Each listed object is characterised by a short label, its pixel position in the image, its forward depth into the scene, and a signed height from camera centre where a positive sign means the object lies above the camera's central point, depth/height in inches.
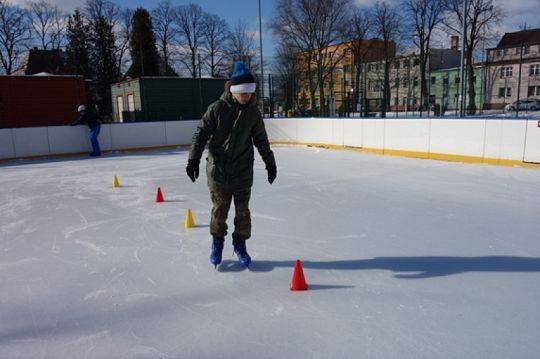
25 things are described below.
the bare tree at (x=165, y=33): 1560.0 +347.0
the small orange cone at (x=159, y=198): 219.1 -43.8
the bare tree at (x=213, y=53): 1377.5 +246.4
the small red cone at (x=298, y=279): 107.8 -44.8
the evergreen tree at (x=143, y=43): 1333.7 +258.6
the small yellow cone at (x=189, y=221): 169.0 -44.4
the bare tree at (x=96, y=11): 1429.6 +398.7
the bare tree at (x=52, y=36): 1428.4 +310.9
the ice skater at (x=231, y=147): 112.6 -8.9
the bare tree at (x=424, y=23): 1190.3 +276.7
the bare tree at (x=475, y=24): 1018.7 +232.9
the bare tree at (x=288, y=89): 673.0 +47.9
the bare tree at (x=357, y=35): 1264.8 +258.0
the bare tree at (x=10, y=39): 1321.4 +285.5
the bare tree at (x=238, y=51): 1338.8 +231.8
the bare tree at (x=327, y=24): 1237.7 +287.2
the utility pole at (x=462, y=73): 484.5 +50.7
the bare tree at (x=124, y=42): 1482.5 +301.2
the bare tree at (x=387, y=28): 1226.9 +269.0
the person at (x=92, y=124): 470.9 -4.7
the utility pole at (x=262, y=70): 615.8 +77.5
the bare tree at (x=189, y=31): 1612.9 +357.9
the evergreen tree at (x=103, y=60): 1331.2 +209.0
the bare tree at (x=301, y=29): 1246.3 +276.1
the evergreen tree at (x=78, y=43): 1246.9 +259.7
